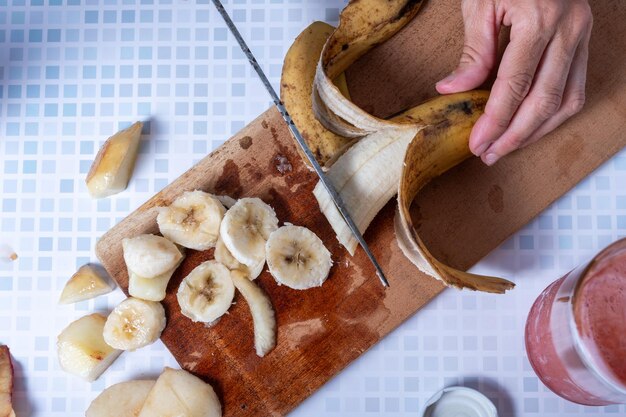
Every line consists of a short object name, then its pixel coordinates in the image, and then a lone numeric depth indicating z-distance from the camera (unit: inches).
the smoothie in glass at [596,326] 18.0
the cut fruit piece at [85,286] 20.7
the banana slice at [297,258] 19.7
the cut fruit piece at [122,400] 20.3
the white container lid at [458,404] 20.2
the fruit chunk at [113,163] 20.6
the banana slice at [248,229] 19.6
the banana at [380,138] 18.6
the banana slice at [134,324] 20.1
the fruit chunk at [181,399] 19.8
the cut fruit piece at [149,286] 20.0
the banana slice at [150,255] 19.6
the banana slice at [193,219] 19.9
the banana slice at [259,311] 20.0
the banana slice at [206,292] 20.0
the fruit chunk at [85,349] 20.5
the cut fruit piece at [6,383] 20.6
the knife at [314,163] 18.3
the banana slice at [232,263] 20.1
